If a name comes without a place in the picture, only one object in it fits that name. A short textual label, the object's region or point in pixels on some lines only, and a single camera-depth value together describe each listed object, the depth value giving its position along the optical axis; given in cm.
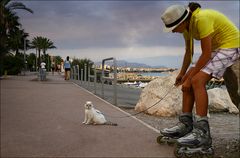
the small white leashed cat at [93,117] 458
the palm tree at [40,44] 4653
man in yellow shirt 278
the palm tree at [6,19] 1654
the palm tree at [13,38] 2194
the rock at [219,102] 638
